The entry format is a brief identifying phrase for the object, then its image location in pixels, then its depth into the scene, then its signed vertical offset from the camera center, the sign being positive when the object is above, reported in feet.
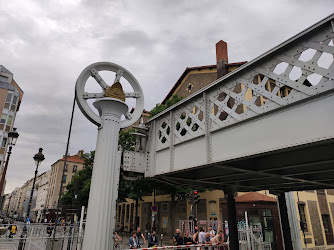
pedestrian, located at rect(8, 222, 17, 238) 50.35 -4.19
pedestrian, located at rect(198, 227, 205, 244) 37.95 -3.68
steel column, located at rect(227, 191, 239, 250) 32.53 -1.22
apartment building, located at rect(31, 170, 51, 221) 255.60 +18.36
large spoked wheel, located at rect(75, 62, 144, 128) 21.12 +10.87
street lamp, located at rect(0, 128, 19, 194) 41.51 +11.40
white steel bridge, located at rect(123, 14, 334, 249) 14.46 +6.01
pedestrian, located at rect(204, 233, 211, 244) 38.32 -3.69
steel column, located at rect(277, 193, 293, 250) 42.55 -1.31
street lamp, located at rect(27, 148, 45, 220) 47.06 +9.47
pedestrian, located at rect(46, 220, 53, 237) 59.10 -4.64
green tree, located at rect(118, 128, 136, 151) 89.61 +25.09
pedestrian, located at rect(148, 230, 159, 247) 35.91 -4.14
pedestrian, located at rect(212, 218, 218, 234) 57.72 -2.86
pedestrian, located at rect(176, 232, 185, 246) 35.72 -3.93
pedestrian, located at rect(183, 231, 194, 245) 35.45 -3.95
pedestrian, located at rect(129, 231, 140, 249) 33.25 -4.03
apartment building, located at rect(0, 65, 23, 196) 118.62 +51.21
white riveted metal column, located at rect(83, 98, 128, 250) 17.97 +2.32
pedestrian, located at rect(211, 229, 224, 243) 33.29 -3.34
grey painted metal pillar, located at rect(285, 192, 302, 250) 50.96 -1.69
